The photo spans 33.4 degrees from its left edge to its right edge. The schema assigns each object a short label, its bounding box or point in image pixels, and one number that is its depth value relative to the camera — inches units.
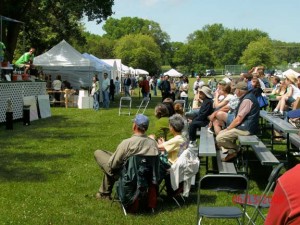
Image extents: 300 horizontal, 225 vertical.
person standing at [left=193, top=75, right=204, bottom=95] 1054.1
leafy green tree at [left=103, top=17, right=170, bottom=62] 5856.3
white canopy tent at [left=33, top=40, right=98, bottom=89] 1057.5
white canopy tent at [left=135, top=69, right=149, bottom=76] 2330.2
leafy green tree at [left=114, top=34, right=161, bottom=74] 3607.3
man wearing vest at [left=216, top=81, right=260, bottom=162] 327.0
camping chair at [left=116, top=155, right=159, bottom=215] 248.5
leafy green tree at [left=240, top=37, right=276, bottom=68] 4532.5
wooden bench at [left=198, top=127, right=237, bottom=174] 287.9
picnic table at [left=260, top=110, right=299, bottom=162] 311.4
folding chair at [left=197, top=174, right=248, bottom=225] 193.9
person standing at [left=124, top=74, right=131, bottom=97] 1374.0
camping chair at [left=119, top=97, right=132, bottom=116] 768.5
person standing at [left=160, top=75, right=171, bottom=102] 989.8
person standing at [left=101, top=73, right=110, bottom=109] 1016.2
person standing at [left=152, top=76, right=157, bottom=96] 1746.1
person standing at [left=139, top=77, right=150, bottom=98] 1190.3
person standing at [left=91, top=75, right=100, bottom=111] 960.6
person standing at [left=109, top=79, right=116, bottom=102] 1287.6
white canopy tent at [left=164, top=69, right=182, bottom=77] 2271.2
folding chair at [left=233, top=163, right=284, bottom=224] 185.9
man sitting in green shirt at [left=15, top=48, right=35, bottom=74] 831.3
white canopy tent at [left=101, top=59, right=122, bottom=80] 1605.6
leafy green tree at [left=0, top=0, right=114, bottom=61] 1127.6
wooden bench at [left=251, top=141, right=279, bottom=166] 279.6
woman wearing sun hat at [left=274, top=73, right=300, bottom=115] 463.6
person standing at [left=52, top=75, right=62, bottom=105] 1038.4
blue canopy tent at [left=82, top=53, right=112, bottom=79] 1190.0
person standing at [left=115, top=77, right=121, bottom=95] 1659.7
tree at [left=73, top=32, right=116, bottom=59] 3971.0
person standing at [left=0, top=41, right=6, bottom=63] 695.3
